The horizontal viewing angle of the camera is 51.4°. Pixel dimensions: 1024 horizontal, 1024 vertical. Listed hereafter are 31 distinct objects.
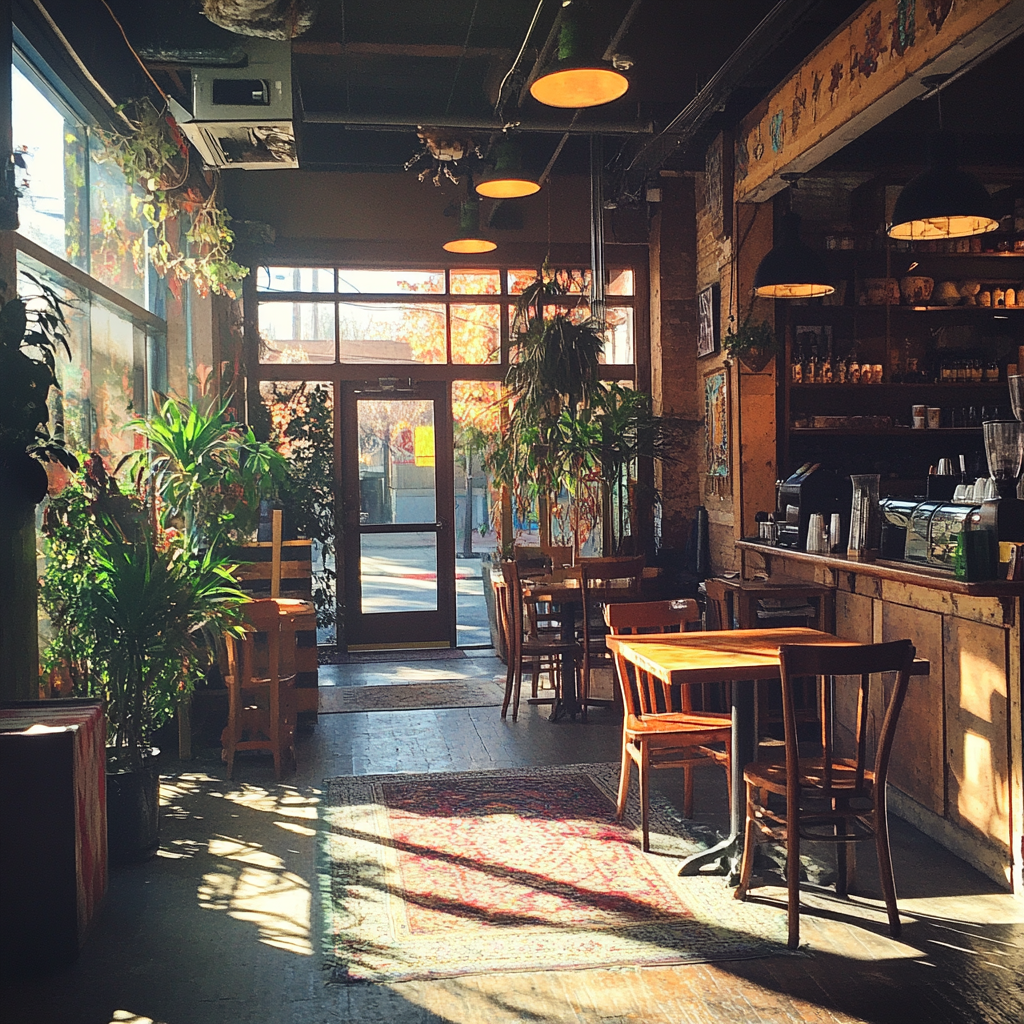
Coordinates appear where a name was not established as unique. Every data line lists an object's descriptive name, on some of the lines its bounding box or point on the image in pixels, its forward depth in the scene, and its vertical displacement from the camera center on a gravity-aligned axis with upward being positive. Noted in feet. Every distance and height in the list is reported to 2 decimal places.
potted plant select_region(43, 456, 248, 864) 13.56 -1.71
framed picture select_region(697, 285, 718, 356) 25.99 +4.16
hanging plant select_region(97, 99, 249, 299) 18.26 +5.69
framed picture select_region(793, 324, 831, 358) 25.23 +3.49
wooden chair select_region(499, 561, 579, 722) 20.94 -3.07
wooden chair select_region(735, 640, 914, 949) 10.31 -3.07
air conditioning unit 16.90 +6.35
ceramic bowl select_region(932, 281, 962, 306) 24.89 +4.46
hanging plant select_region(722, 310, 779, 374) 23.79 +3.21
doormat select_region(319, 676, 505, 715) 22.30 -4.46
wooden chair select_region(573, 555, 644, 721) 20.27 -2.03
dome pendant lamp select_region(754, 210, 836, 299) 19.31 +4.04
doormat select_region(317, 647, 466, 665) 27.89 -4.37
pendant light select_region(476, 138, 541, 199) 20.84 +6.16
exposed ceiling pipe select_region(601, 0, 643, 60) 17.29 +7.77
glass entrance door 28.94 -0.63
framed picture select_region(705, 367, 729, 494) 25.38 +1.43
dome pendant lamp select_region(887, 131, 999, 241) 16.01 +4.40
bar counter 11.98 -2.78
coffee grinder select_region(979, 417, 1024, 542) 13.78 +0.41
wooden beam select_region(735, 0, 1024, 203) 14.69 +6.64
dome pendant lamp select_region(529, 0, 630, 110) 14.93 +5.89
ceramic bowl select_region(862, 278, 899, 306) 24.84 +4.53
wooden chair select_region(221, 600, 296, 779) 16.79 -3.29
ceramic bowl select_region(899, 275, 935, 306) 24.98 +4.59
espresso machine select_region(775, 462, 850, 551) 18.71 -0.22
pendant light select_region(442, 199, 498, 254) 25.46 +6.25
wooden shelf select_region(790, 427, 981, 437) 24.66 +1.26
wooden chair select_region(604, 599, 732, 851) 13.32 -3.01
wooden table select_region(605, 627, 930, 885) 11.24 -1.90
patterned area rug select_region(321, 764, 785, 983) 10.60 -4.61
